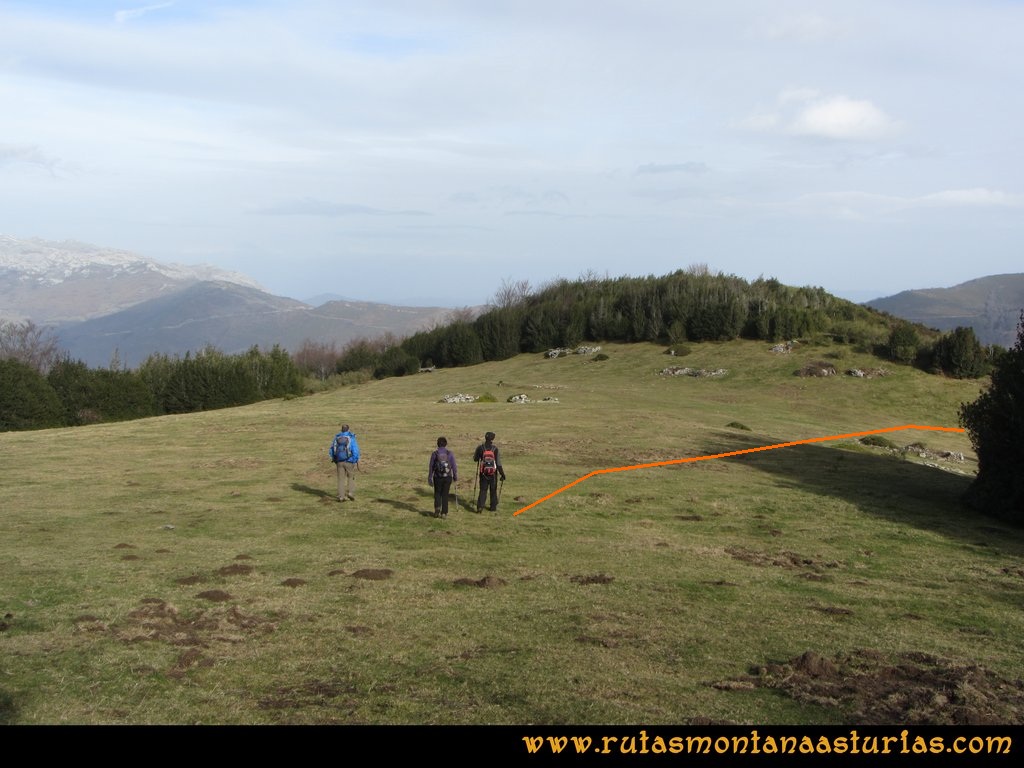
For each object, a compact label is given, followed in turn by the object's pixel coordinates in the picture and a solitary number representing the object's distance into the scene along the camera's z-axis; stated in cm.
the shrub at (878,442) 4588
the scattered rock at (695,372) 7646
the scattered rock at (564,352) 9552
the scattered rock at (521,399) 6012
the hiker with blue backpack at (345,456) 2675
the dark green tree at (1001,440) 2773
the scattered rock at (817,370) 7256
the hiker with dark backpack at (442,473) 2441
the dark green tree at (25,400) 6694
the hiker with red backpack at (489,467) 2511
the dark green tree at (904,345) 7381
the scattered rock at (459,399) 6272
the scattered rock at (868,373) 7081
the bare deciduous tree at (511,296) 14195
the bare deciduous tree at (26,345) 14538
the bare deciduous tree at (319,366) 16262
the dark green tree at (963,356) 7025
